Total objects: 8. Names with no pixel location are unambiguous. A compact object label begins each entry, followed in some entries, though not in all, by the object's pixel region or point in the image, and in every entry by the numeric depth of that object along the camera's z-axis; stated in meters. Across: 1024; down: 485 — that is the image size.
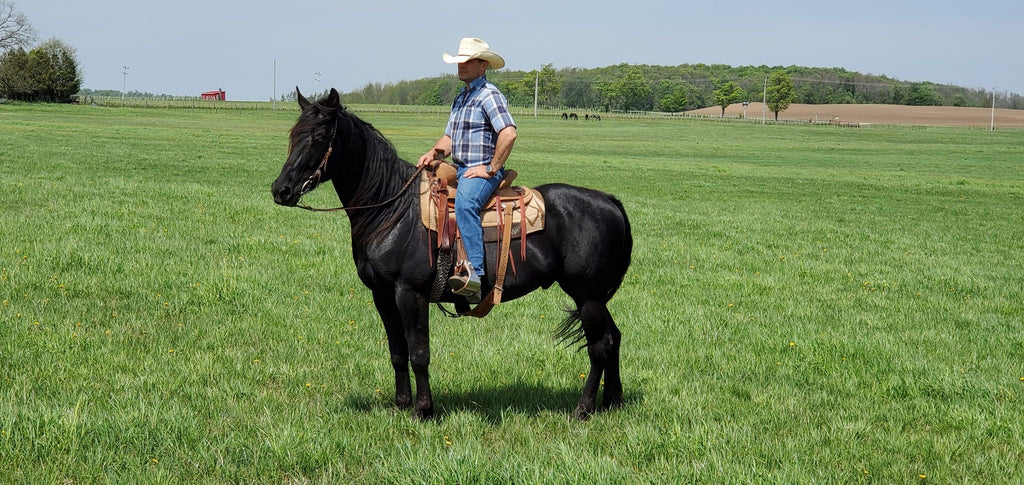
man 5.91
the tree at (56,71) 101.88
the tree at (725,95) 180.50
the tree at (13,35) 101.88
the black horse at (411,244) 5.77
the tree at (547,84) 182.75
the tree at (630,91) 189.38
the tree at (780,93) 160.75
